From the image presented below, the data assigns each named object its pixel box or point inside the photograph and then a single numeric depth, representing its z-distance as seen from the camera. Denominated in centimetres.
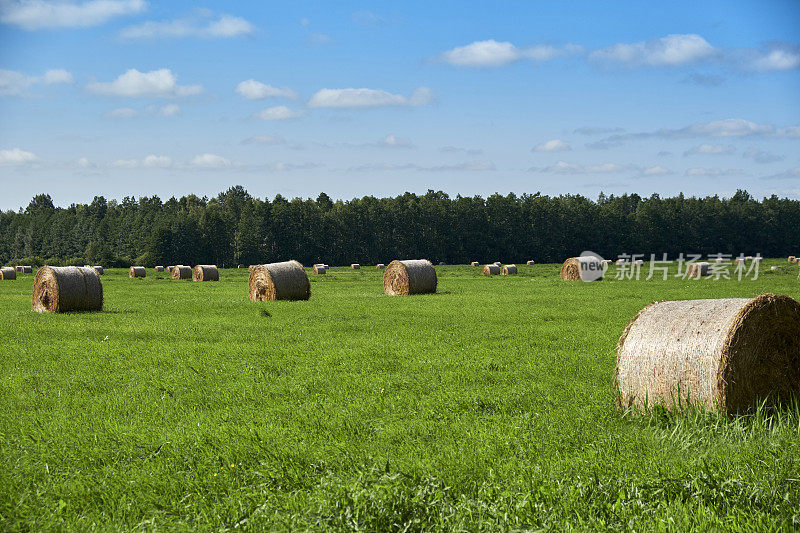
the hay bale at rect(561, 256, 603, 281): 4644
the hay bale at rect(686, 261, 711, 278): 5059
